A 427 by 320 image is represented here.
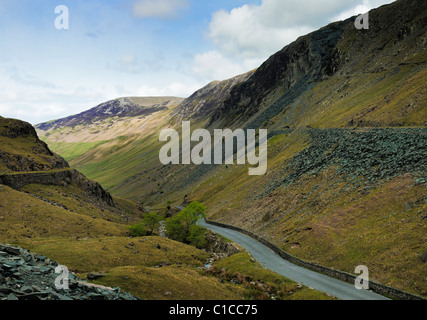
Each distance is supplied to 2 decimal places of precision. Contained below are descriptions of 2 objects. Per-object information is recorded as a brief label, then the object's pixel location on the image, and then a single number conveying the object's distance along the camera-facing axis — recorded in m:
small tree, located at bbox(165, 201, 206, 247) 77.00
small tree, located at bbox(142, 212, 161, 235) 78.56
